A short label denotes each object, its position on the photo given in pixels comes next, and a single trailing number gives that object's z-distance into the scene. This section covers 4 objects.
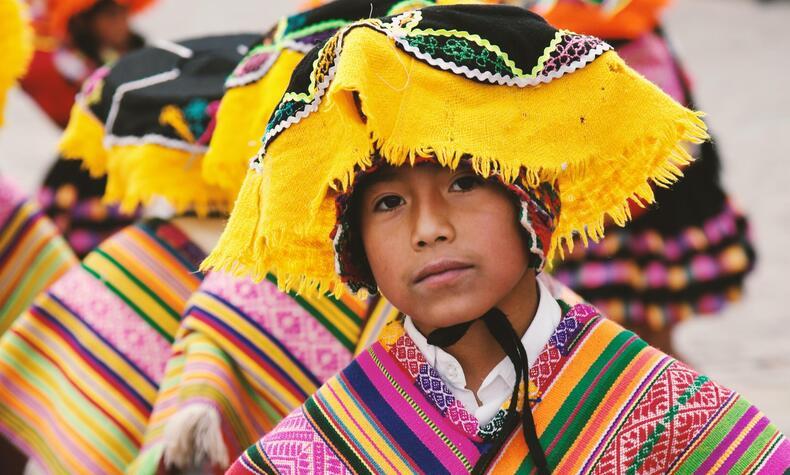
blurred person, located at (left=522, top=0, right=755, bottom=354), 4.49
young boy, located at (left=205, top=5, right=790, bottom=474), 2.11
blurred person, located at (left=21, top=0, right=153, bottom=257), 5.78
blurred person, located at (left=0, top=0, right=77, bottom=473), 3.86
